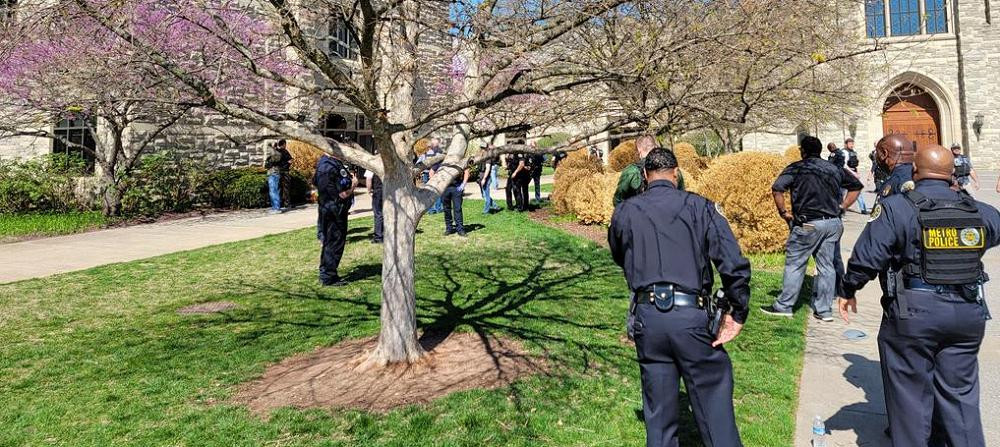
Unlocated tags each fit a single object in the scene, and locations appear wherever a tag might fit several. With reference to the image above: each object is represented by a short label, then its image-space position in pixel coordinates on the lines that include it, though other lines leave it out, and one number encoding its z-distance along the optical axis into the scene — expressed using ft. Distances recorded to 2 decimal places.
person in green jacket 14.57
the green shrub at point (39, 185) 42.37
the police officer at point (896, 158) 16.31
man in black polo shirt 17.67
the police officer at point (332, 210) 23.18
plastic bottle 10.06
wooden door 102.47
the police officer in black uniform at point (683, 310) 8.63
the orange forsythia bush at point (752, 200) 28.48
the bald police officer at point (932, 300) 8.99
